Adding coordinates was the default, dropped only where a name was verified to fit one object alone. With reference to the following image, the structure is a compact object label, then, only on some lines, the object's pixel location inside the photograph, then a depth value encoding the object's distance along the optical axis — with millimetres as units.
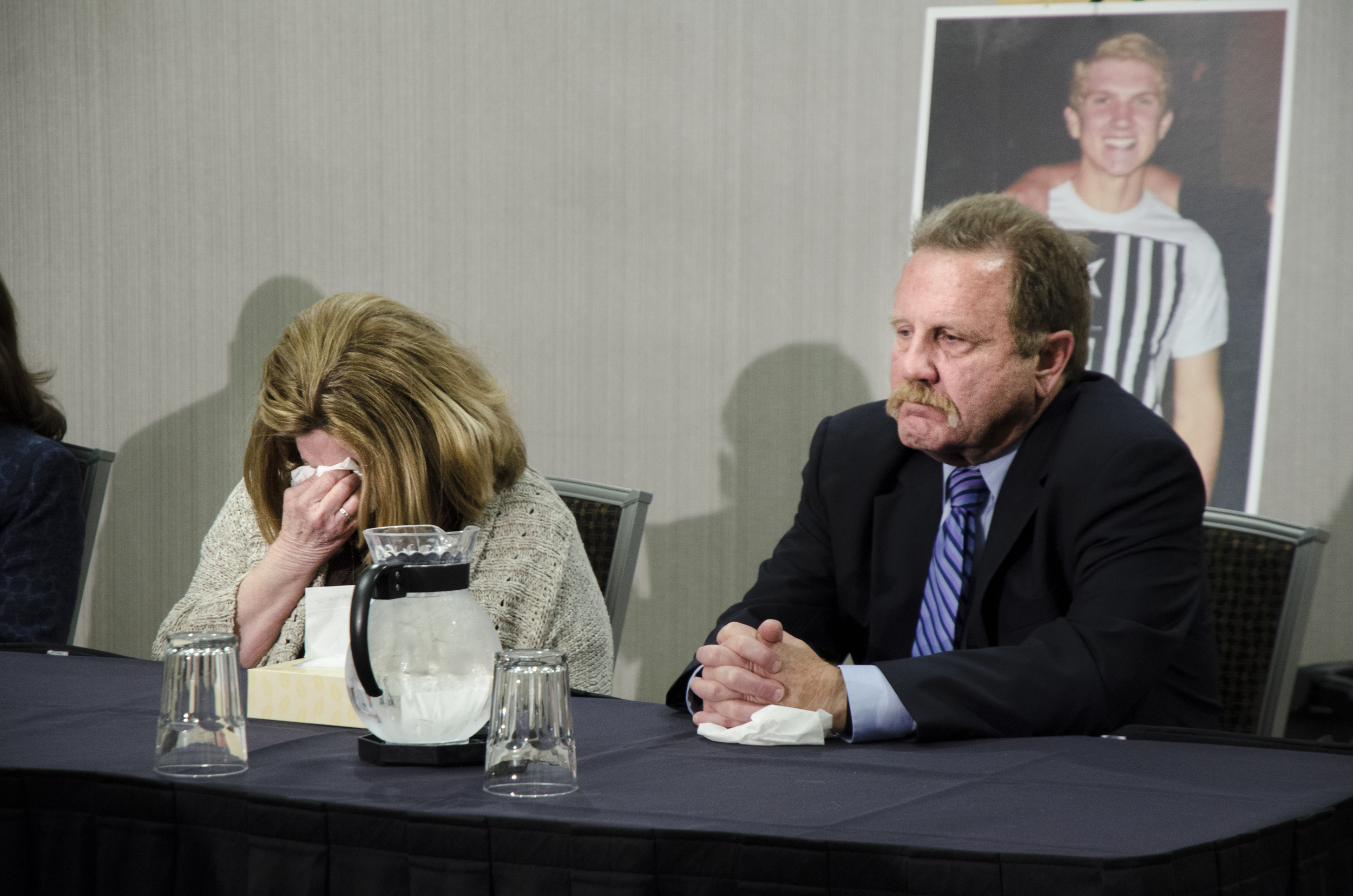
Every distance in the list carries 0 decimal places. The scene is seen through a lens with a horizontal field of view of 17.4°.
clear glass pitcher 4379
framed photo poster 6823
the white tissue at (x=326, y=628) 4765
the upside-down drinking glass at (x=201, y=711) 4353
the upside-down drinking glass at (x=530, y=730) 4284
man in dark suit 4777
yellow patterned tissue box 4588
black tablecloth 4107
